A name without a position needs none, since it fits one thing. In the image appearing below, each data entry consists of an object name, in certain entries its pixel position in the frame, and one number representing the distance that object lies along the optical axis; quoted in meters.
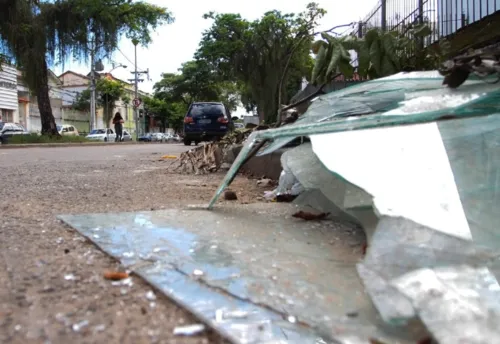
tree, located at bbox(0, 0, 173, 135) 17.67
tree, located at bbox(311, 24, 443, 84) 3.76
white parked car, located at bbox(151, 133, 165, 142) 44.33
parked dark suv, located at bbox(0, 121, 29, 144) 19.36
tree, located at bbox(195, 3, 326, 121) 26.98
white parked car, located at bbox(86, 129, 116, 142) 32.21
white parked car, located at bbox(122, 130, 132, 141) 35.71
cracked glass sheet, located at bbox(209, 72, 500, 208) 1.73
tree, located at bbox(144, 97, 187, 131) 56.94
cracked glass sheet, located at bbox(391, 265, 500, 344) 0.98
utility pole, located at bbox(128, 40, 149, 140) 36.66
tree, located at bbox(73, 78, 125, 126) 47.91
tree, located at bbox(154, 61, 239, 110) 40.22
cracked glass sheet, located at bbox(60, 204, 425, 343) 1.16
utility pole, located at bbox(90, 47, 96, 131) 32.55
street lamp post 49.12
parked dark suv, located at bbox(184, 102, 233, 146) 13.93
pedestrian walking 21.75
